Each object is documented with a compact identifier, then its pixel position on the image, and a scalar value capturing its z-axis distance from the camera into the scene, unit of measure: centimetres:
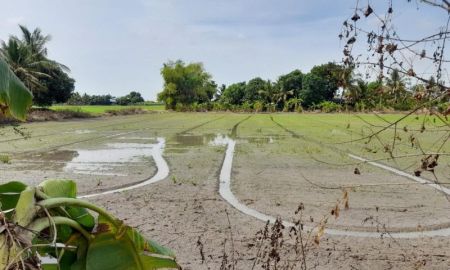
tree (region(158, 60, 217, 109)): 8331
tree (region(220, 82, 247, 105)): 7325
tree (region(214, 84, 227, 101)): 9809
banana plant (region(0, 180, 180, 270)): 90
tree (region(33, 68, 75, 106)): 4340
